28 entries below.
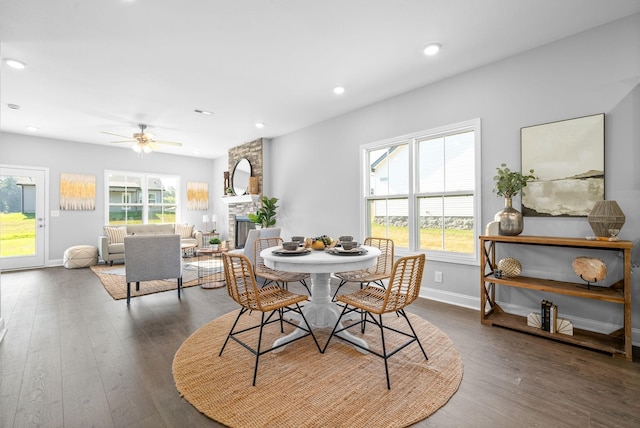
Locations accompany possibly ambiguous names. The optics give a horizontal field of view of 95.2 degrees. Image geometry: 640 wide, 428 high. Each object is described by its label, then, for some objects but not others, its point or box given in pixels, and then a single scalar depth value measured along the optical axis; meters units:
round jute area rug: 1.66
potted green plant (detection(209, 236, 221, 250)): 5.27
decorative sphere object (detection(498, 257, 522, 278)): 2.87
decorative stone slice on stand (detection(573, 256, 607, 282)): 2.38
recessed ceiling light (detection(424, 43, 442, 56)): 2.84
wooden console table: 2.22
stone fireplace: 6.45
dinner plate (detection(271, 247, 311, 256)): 2.44
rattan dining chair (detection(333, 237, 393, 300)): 2.79
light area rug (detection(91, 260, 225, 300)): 4.22
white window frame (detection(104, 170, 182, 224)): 6.97
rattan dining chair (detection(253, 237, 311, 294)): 2.89
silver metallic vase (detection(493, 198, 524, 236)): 2.80
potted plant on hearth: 6.03
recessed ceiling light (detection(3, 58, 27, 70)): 3.05
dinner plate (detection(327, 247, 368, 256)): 2.44
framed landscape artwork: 2.57
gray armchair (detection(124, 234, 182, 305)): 3.73
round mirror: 6.82
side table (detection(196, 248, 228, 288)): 4.60
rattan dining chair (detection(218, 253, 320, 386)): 2.02
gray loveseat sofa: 6.23
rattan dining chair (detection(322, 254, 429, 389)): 1.99
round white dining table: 2.22
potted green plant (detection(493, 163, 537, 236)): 2.79
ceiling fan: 5.10
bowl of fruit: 2.71
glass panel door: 5.74
